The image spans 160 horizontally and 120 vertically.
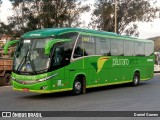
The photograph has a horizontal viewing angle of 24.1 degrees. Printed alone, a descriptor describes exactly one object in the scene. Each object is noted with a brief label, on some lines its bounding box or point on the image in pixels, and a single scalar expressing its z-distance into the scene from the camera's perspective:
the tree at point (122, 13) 47.78
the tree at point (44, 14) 41.50
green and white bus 14.55
